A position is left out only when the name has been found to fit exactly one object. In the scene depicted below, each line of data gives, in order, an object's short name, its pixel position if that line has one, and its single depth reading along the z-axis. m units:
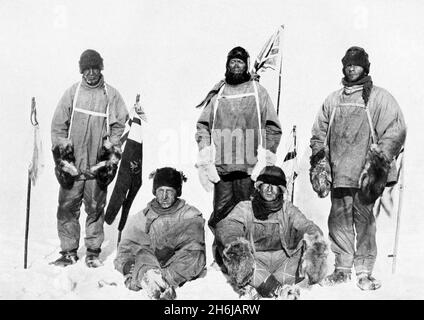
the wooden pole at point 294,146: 7.30
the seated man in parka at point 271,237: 6.61
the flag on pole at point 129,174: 7.27
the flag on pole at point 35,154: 7.32
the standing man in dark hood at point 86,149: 7.12
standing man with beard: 7.03
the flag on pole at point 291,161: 7.28
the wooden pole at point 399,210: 7.17
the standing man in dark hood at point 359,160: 6.91
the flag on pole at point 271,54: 7.34
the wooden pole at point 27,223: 7.20
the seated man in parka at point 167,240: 6.77
